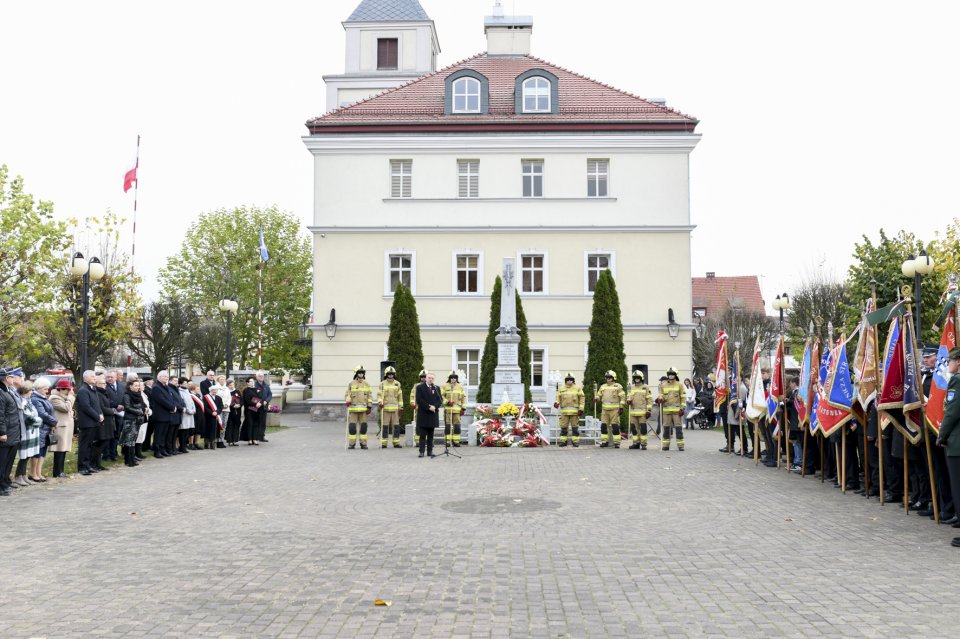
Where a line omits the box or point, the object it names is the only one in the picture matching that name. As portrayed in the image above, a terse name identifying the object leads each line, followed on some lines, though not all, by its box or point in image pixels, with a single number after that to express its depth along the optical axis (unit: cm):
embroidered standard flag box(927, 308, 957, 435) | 978
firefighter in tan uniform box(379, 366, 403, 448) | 2077
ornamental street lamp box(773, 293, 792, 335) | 2559
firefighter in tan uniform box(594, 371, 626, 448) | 2050
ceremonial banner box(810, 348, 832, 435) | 1375
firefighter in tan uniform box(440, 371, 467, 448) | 2088
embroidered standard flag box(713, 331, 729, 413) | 1955
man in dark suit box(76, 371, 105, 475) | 1481
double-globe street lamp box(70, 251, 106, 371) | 1843
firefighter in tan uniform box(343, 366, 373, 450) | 2077
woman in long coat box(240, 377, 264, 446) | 2225
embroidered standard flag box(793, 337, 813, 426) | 1471
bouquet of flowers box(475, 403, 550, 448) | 2120
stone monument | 2333
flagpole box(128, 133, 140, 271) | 3678
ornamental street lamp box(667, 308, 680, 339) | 3153
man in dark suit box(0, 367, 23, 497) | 1199
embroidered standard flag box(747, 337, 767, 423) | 1683
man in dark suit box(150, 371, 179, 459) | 1800
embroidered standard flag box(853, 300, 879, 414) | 1184
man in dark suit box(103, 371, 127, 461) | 1594
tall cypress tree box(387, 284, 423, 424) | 2777
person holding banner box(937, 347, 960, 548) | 893
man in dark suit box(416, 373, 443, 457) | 1816
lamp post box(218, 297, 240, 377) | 2832
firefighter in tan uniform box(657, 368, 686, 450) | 1975
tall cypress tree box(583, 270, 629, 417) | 2700
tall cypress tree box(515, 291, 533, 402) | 2919
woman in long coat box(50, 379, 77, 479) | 1419
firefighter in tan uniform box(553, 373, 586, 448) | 2100
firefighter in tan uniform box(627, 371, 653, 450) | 1992
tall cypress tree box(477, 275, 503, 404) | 2855
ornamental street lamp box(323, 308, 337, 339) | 3191
